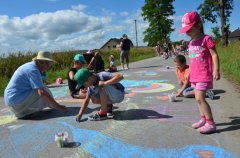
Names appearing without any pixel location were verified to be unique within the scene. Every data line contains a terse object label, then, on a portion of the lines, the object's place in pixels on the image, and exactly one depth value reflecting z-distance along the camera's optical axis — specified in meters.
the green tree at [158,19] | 38.33
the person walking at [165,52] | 17.12
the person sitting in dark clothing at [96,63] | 7.38
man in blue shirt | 3.64
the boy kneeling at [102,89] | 3.24
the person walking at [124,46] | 10.42
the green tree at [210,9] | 31.06
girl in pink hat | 2.81
